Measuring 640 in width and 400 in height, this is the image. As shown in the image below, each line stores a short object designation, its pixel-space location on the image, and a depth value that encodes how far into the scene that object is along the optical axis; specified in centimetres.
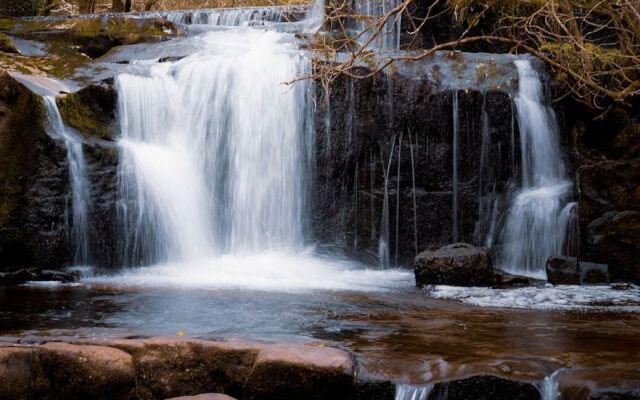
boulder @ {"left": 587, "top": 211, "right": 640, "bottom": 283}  960
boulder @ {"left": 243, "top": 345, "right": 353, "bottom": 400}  458
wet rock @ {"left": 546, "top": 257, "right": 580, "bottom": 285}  929
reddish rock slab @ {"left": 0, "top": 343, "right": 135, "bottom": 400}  451
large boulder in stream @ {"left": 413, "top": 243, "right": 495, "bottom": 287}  903
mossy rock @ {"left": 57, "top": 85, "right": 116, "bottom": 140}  1076
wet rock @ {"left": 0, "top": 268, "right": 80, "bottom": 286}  921
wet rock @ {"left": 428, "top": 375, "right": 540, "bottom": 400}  442
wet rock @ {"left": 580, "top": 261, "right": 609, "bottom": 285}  941
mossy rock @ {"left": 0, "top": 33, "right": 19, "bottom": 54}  1352
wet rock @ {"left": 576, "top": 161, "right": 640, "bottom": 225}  1015
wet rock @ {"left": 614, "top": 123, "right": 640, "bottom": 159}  1198
